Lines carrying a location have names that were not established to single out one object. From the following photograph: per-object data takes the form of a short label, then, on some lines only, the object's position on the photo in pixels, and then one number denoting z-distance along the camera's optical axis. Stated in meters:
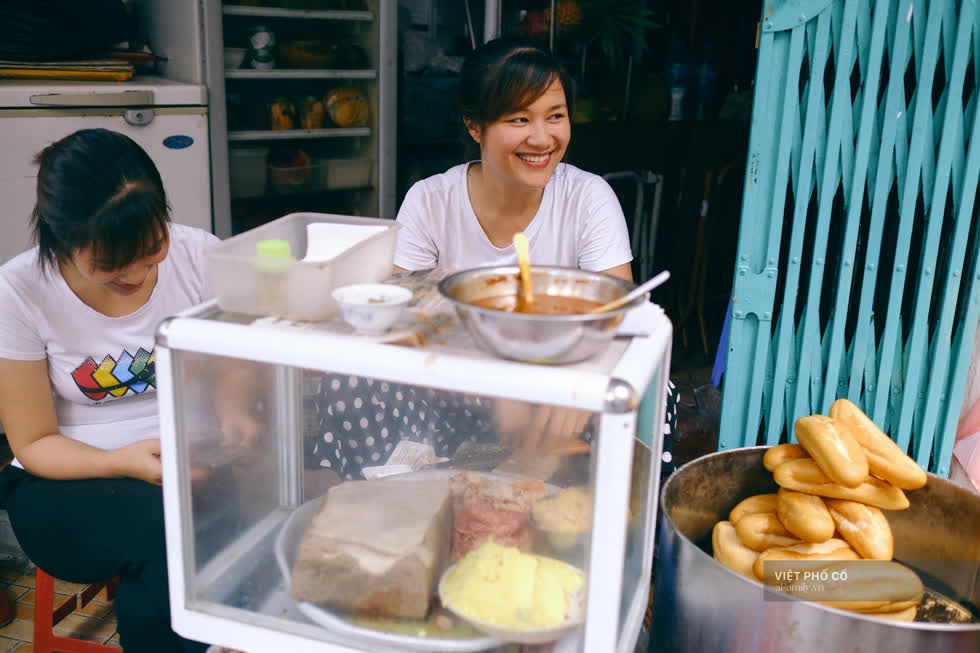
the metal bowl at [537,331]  0.88
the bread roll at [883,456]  1.40
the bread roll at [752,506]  1.48
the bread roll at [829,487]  1.38
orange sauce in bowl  0.98
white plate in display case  1.02
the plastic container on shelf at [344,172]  3.85
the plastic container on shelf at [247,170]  3.59
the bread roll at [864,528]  1.35
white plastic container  1.01
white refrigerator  2.68
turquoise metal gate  1.72
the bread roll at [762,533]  1.39
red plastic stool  1.74
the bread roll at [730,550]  1.39
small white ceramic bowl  0.97
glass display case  0.91
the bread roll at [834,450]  1.33
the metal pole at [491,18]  3.48
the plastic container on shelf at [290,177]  3.74
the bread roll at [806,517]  1.32
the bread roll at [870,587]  1.28
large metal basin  1.15
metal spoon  0.95
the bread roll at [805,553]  1.33
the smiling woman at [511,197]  1.91
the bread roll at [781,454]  1.47
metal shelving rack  3.25
